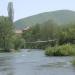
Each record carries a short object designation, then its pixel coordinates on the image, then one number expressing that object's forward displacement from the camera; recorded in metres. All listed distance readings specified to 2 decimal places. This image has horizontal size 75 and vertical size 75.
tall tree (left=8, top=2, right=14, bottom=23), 138.75
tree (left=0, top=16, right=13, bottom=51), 114.33
